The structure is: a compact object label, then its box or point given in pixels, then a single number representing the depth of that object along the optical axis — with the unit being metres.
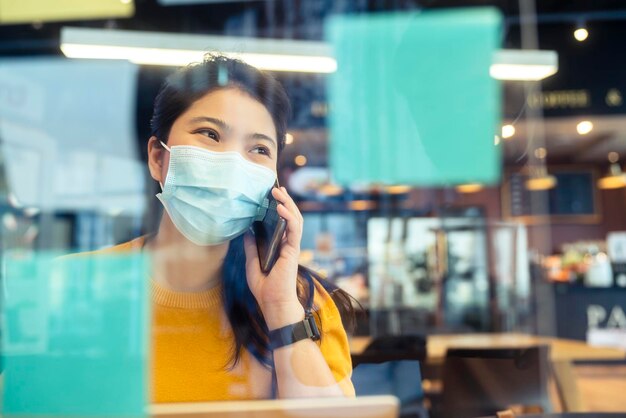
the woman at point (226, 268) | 1.28
